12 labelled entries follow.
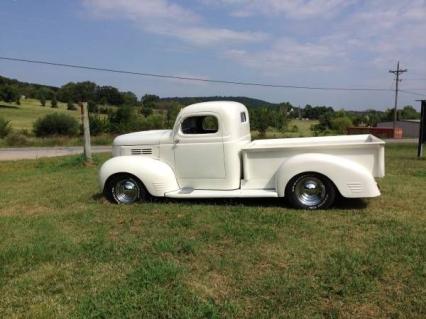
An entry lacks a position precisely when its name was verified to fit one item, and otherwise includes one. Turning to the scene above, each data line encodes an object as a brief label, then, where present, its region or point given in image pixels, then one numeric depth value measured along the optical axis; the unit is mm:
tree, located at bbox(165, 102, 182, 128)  47031
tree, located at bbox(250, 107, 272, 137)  67562
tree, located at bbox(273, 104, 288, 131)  70438
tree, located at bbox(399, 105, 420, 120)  121825
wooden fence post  15477
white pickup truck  7016
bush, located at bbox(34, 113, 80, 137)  60594
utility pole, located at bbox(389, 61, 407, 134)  62566
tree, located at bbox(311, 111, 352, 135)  81125
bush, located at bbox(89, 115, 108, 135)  57938
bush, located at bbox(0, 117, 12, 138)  54044
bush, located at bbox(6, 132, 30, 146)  45469
